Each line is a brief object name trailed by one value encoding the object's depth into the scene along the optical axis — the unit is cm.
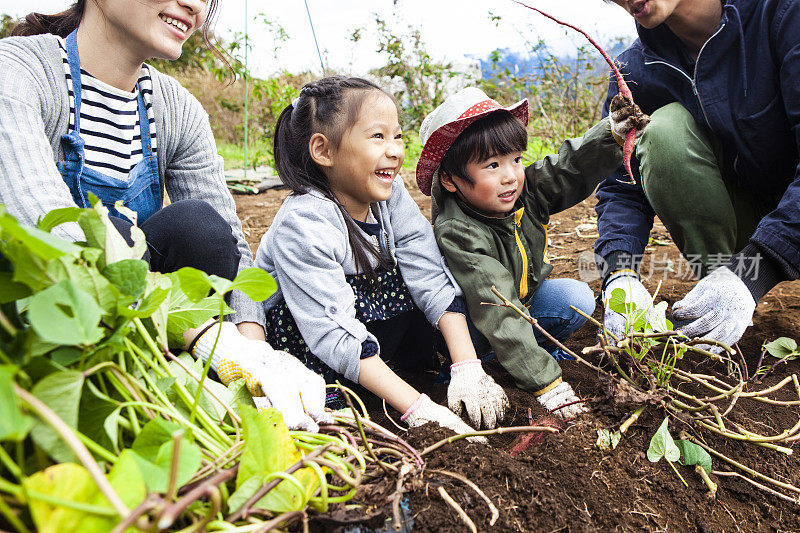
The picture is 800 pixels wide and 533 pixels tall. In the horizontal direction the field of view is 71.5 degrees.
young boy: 158
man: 171
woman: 121
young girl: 146
